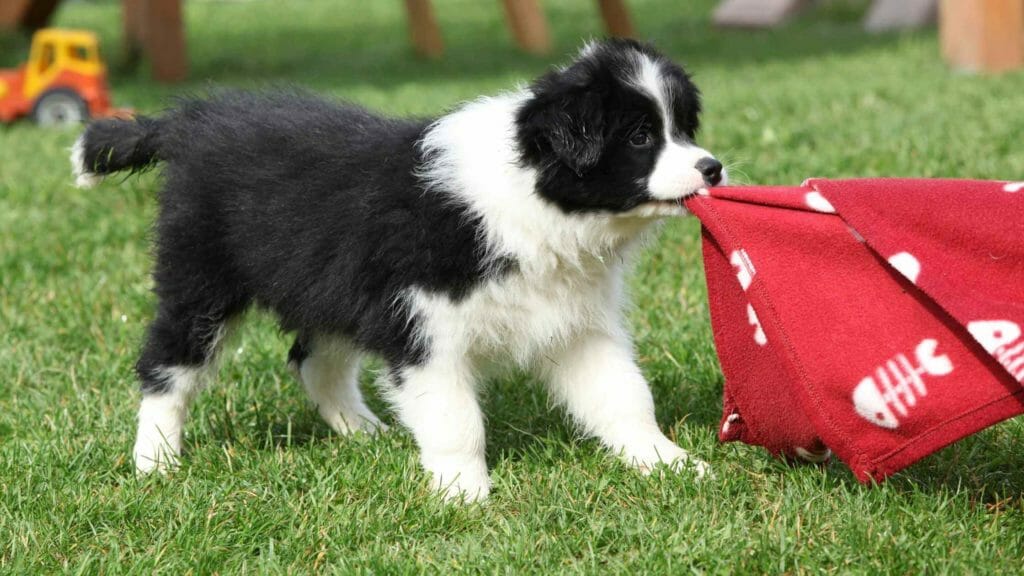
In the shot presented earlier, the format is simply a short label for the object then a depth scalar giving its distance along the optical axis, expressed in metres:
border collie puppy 5.97
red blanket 4.99
